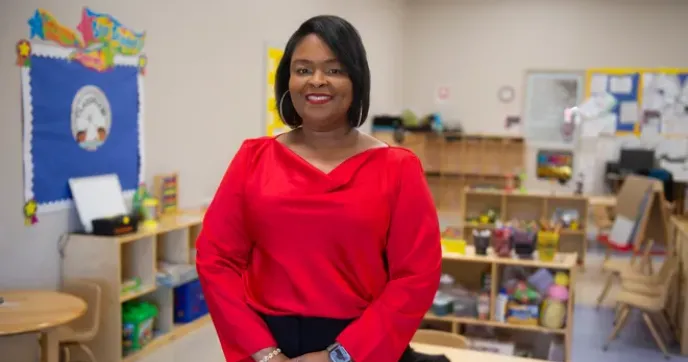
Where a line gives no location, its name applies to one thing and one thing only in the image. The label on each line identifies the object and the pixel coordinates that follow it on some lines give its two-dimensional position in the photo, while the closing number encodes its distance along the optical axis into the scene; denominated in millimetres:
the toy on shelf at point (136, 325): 3691
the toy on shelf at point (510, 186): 6733
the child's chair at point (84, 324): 3234
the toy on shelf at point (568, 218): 6703
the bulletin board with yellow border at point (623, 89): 8727
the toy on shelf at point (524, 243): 3549
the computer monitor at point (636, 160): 8359
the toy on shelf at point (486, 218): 6660
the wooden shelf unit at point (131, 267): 3500
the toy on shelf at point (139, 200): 4035
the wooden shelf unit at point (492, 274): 3455
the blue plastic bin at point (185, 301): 4250
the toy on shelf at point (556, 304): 3439
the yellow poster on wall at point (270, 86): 5691
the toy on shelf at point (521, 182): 6852
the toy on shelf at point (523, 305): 3494
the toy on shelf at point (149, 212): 3969
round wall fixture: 9195
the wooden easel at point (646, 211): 5906
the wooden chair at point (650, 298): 4441
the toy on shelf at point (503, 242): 3621
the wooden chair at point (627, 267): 4972
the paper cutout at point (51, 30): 3330
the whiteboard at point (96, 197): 3618
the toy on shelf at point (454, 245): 3734
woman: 1424
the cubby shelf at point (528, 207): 6691
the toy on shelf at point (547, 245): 3553
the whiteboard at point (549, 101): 9016
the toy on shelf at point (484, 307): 3559
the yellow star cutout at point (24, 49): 3246
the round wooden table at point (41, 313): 2665
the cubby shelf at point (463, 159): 8898
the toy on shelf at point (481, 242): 3668
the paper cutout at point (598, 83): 8844
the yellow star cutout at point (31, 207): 3348
